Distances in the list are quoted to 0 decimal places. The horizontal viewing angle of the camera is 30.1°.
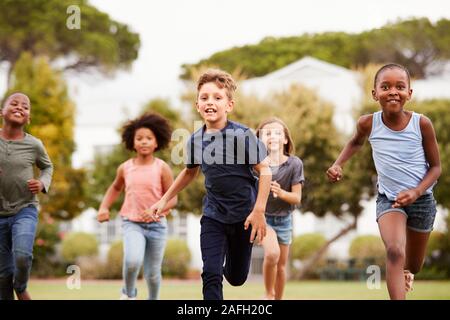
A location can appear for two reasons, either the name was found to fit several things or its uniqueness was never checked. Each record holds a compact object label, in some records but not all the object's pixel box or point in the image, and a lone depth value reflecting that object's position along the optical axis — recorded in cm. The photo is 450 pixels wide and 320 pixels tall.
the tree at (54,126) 2469
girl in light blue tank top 650
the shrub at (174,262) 2661
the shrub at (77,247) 2839
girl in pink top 875
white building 2781
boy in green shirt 743
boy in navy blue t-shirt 651
